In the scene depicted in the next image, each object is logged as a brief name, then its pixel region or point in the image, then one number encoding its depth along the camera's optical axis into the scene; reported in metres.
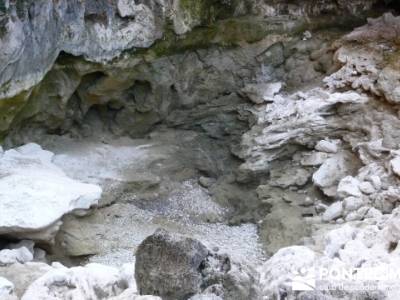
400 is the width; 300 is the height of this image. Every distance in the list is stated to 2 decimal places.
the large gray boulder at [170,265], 4.14
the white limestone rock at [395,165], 6.54
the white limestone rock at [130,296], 4.21
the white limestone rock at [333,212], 6.58
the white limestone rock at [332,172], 7.14
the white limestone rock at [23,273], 5.10
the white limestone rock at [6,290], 4.80
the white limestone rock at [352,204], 6.49
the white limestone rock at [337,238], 5.55
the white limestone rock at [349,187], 6.68
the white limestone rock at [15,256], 5.55
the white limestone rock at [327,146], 7.58
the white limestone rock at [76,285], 4.85
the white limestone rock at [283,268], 4.75
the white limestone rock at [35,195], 5.88
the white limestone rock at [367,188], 6.59
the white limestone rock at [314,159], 7.52
